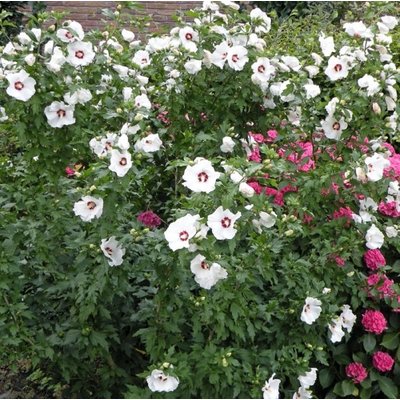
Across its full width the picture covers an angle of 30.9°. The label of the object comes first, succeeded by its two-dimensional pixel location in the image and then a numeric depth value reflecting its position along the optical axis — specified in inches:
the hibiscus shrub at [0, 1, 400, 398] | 89.4
